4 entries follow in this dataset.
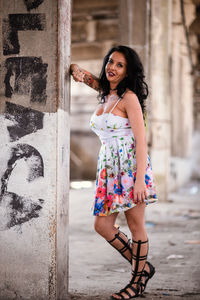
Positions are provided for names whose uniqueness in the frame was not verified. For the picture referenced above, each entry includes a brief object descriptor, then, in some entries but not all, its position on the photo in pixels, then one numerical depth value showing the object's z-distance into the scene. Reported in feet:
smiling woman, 9.66
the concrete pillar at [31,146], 9.33
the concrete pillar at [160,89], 30.81
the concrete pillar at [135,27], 24.21
